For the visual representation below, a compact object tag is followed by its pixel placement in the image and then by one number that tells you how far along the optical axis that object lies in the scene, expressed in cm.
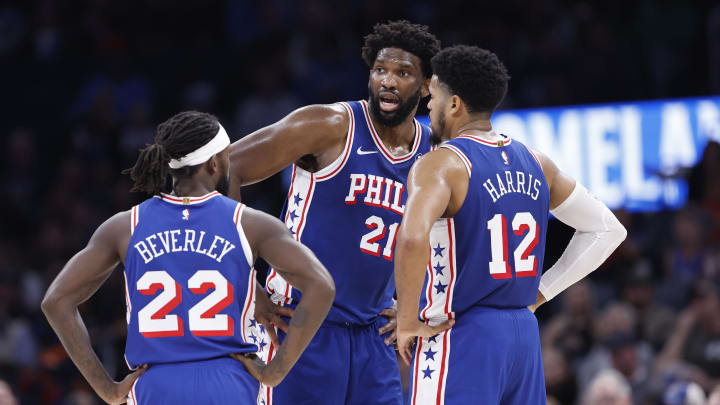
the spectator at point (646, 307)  1737
